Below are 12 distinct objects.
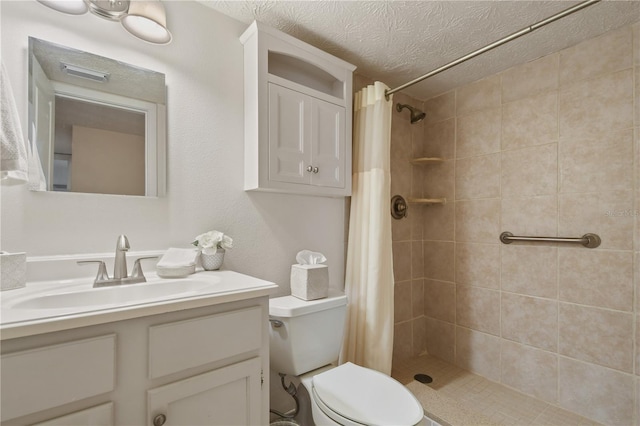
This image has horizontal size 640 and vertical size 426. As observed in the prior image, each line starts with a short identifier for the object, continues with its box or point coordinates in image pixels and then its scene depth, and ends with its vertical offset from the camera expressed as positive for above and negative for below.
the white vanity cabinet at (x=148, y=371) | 0.68 -0.44
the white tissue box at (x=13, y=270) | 0.92 -0.19
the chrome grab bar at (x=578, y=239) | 1.66 -0.15
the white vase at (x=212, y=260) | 1.34 -0.22
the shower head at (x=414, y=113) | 2.27 +0.82
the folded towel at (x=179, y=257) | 1.21 -0.19
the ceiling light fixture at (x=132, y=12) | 1.08 +0.77
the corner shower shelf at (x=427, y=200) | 2.32 +0.11
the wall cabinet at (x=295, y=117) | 1.47 +0.54
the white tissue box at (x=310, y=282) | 1.44 -0.35
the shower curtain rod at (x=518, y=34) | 1.05 +0.75
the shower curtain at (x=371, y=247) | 1.75 -0.21
